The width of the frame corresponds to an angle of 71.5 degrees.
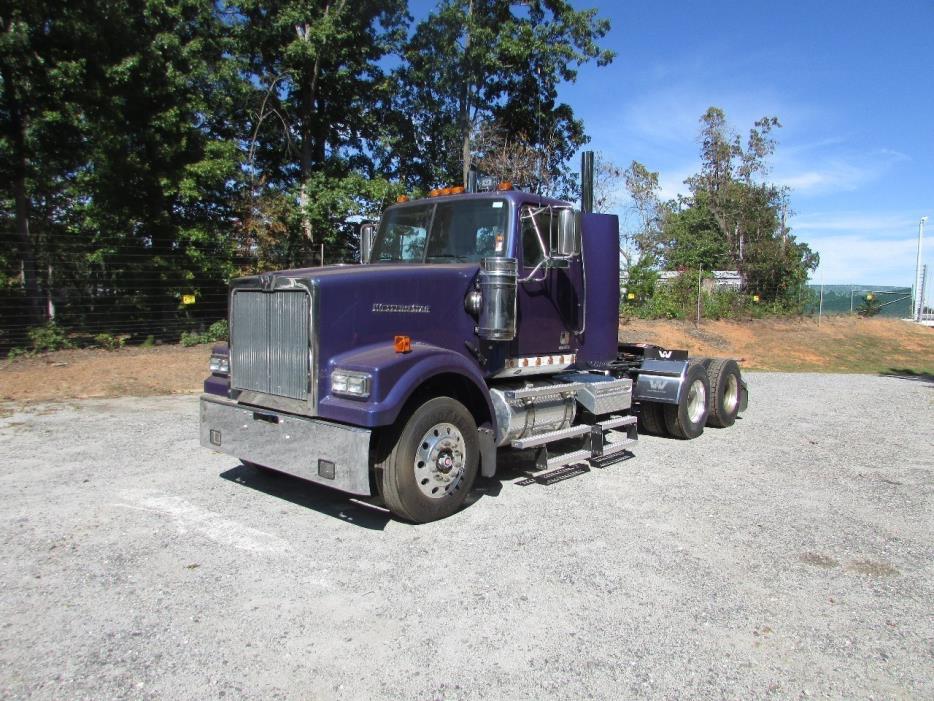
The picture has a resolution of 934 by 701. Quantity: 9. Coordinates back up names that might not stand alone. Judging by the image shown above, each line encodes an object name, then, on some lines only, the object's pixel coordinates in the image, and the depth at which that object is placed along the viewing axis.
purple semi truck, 4.64
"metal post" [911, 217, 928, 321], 34.38
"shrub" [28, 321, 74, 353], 12.57
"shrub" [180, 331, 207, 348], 14.52
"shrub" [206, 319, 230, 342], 14.95
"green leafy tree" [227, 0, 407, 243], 17.94
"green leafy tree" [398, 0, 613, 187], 21.83
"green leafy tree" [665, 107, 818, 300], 27.36
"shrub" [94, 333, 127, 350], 13.46
